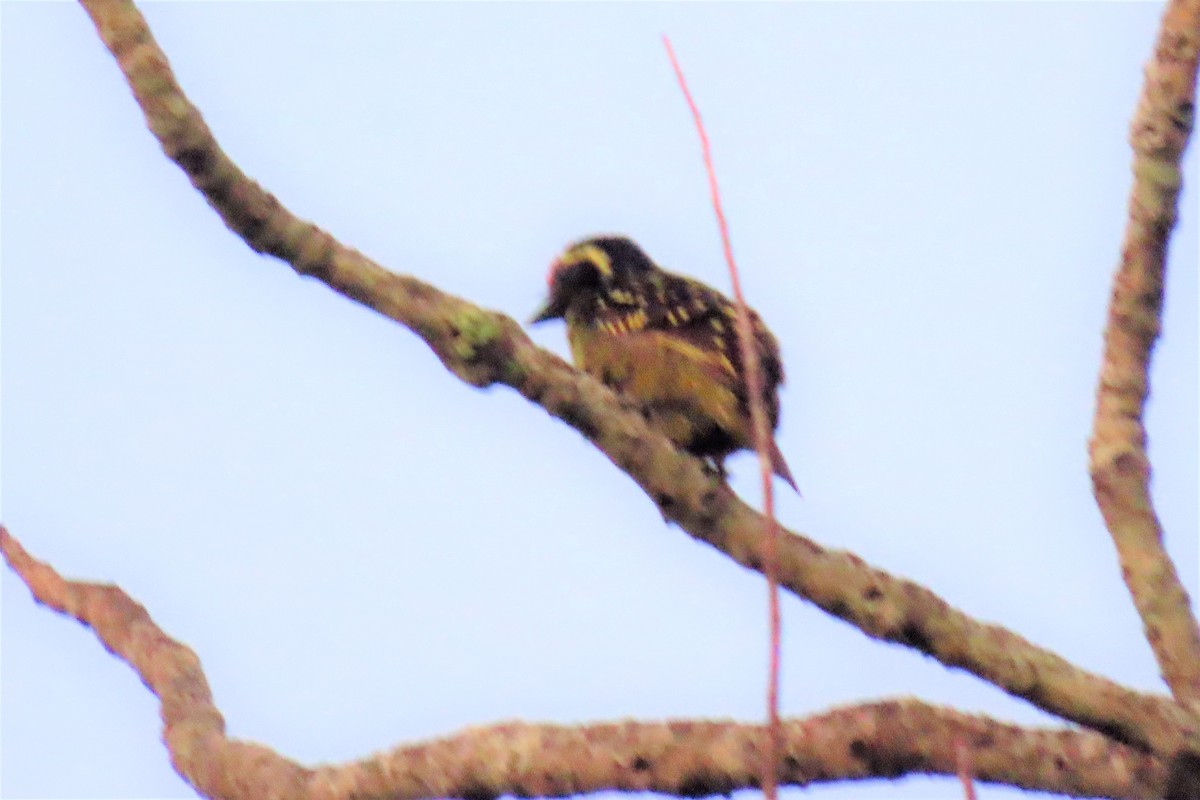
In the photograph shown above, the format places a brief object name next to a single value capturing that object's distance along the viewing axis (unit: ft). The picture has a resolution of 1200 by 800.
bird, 37.63
